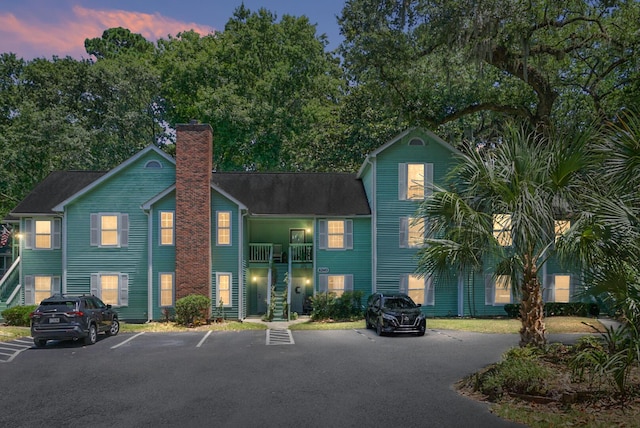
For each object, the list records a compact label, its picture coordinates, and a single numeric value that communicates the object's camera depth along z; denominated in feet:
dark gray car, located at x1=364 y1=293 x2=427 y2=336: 66.23
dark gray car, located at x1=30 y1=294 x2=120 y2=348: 57.98
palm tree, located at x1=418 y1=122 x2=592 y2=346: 36.19
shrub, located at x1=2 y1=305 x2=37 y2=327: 78.64
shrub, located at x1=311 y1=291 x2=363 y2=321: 85.10
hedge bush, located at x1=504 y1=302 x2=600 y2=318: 88.07
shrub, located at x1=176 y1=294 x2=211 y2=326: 78.59
